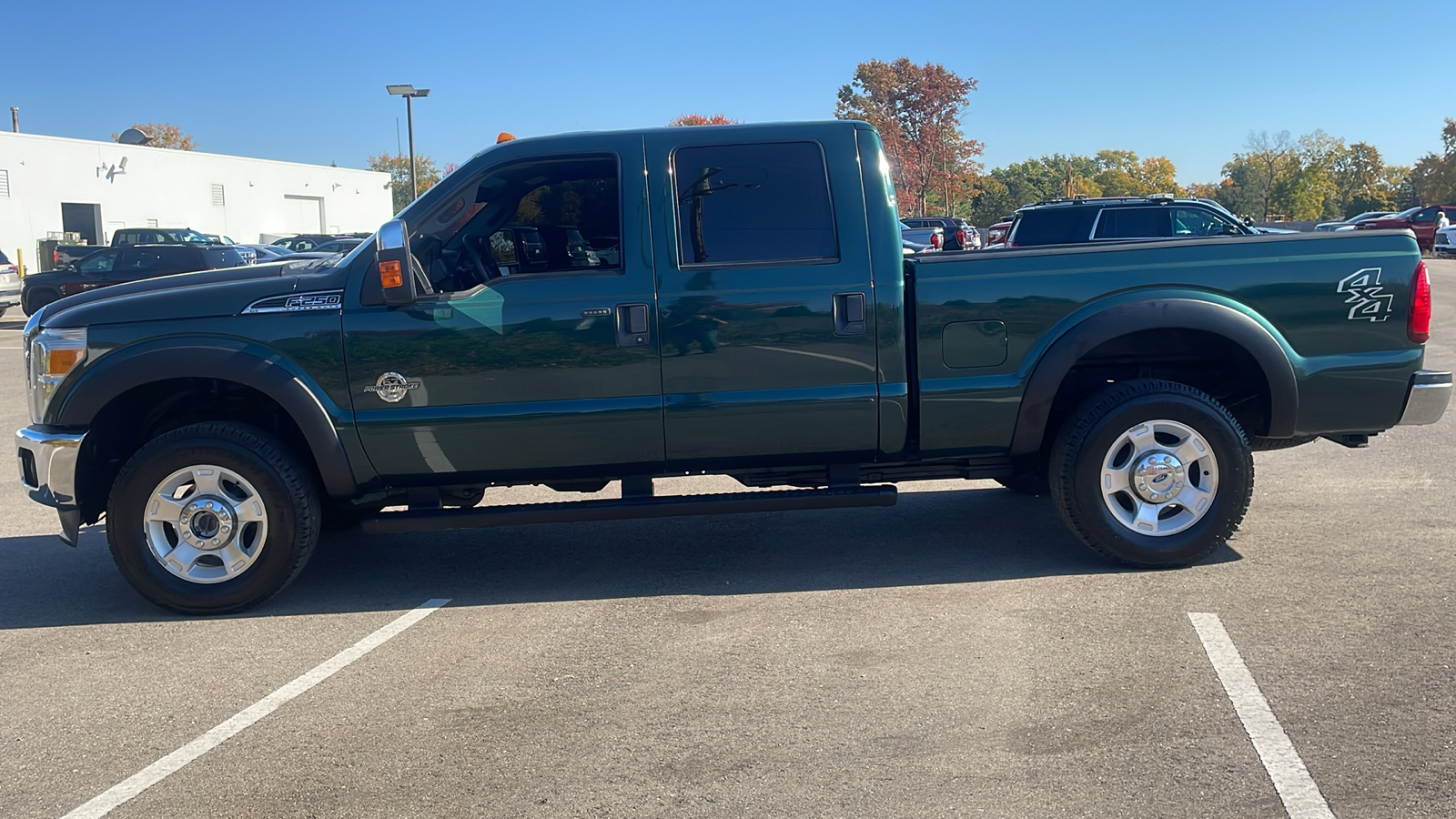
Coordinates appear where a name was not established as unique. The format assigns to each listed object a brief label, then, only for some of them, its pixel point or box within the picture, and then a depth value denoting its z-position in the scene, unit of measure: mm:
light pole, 34000
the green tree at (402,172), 90625
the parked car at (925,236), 29344
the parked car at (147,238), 29109
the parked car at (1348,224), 39250
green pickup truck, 5230
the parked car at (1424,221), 42781
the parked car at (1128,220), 15539
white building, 41562
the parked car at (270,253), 28750
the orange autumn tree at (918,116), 58125
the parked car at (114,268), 23891
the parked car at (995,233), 26575
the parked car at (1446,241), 39562
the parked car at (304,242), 36188
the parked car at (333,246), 29800
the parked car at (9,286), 24484
